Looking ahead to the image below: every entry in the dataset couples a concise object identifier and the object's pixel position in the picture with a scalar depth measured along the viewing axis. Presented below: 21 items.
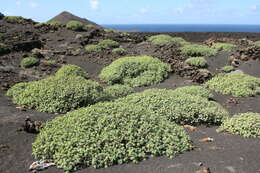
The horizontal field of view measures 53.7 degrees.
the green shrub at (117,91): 8.61
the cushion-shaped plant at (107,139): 4.43
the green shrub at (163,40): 19.24
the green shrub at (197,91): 8.64
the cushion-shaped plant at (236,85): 9.33
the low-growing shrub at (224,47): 17.28
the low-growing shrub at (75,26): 22.02
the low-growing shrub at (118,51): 16.08
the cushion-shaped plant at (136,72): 11.34
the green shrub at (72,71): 11.05
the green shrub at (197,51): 15.45
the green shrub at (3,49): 14.44
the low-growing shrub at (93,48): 16.45
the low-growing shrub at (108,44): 17.24
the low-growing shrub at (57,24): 23.28
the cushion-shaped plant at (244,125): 5.62
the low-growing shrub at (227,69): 12.70
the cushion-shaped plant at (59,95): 7.20
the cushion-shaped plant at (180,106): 6.41
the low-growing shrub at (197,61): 13.48
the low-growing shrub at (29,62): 12.84
